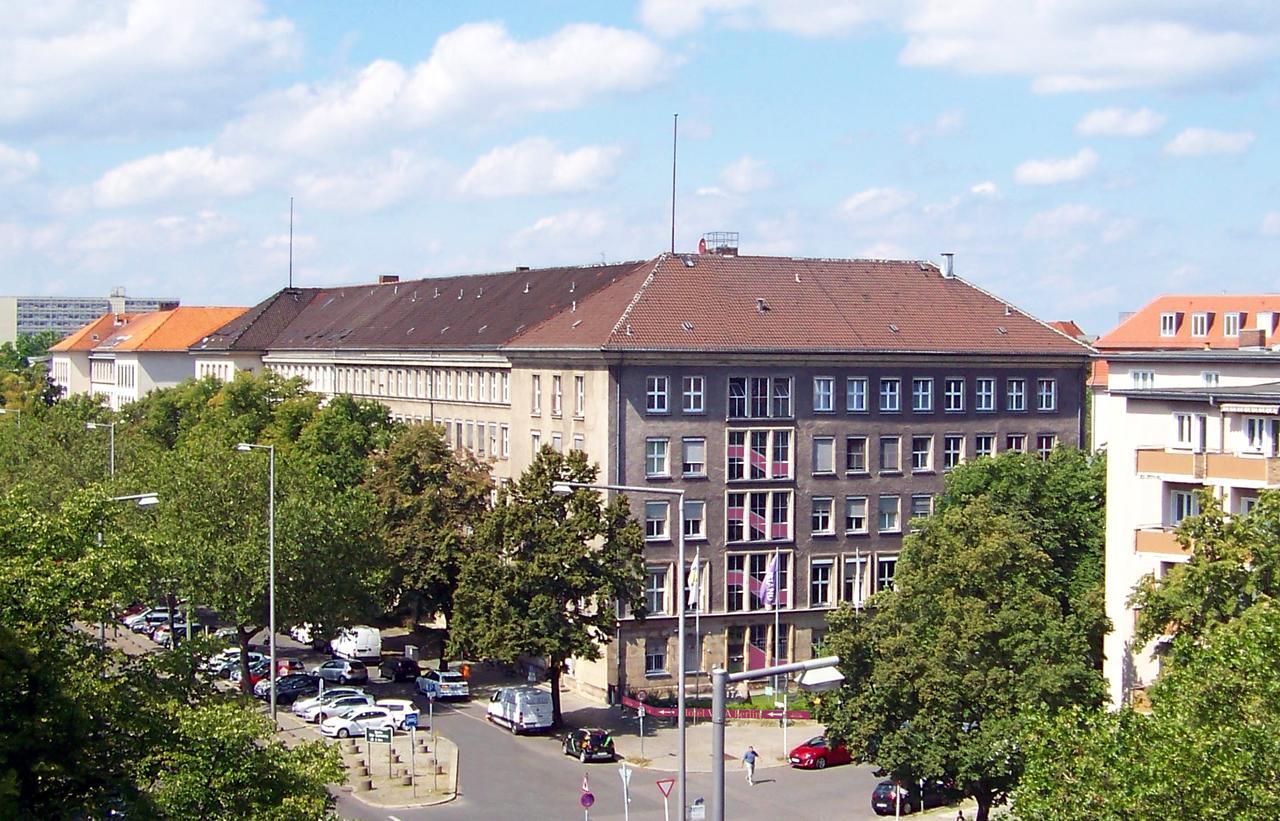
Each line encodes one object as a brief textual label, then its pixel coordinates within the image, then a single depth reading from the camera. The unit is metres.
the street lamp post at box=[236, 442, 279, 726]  60.00
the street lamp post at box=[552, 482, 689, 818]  34.69
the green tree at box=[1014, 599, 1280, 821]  28.48
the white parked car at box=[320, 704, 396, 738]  67.19
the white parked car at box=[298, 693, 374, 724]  68.75
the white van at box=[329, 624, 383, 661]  82.69
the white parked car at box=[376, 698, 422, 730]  68.50
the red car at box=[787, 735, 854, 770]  62.91
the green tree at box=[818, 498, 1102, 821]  48.06
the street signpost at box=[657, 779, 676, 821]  50.41
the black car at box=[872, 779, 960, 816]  53.50
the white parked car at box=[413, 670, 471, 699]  74.56
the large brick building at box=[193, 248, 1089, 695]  77.75
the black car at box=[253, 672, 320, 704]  74.44
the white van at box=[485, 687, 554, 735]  68.12
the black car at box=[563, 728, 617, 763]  63.88
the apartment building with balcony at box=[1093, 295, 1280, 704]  51.16
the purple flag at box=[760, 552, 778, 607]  71.01
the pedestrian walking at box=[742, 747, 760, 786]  60.50
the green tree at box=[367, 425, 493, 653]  77.44
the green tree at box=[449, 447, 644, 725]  65.50
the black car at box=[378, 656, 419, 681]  79.25
